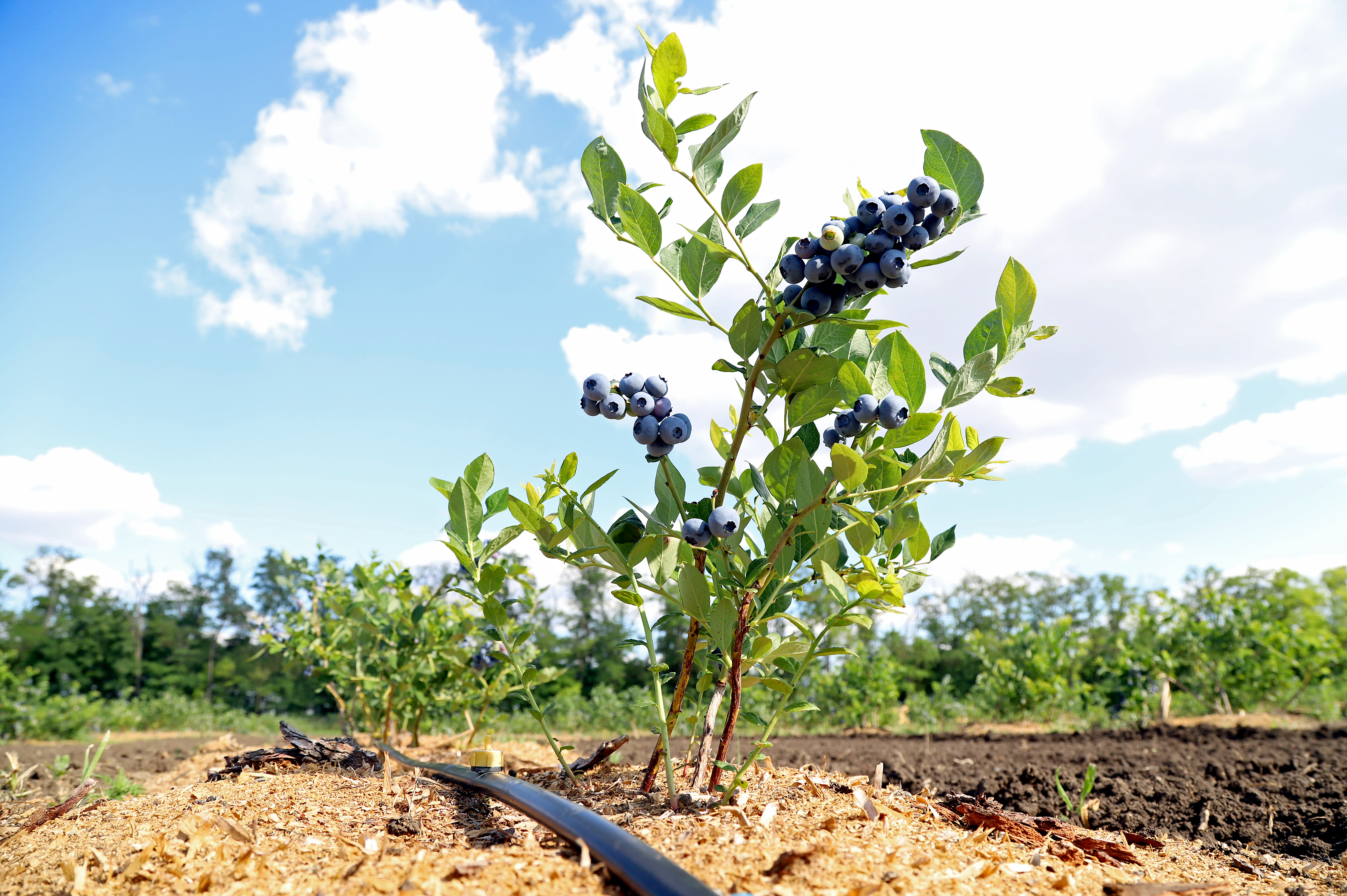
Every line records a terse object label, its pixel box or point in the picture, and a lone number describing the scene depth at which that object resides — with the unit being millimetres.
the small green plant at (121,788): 940
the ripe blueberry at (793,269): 498
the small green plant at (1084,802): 773
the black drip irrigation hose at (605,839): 424
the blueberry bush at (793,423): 494
